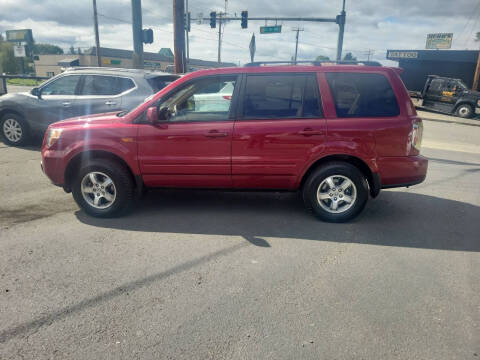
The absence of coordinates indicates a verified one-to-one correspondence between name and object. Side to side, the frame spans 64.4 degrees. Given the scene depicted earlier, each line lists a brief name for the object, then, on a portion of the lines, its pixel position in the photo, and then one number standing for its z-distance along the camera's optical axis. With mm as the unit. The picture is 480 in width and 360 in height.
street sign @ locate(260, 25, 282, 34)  31453
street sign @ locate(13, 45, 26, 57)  45953
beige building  65137
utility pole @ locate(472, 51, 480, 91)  24641
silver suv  7730
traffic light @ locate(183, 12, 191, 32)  27292
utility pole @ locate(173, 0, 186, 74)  11477
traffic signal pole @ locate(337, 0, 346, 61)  26406
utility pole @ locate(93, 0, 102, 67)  30525
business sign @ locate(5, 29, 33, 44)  85250
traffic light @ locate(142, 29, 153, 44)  17572
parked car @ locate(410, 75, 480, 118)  20047
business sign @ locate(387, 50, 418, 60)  35359
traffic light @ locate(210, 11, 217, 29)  27203
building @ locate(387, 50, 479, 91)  33644
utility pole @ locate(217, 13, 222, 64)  46916
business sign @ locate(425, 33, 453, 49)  56681
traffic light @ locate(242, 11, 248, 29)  26597
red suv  4426
